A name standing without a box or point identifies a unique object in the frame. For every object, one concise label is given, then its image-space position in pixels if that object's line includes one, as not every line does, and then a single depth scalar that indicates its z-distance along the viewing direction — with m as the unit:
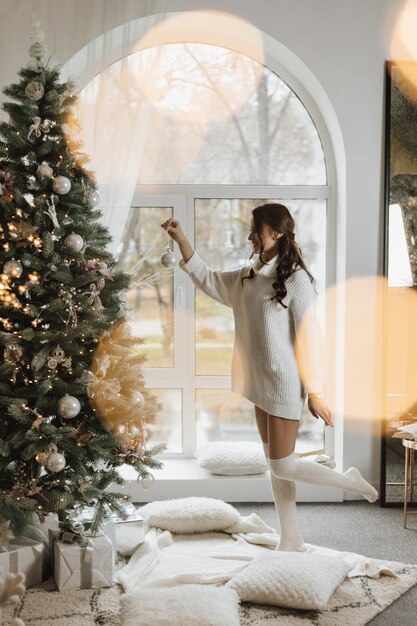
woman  2.80
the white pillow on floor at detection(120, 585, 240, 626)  2.19
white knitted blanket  2.69
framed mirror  3.75
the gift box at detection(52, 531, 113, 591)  2.62
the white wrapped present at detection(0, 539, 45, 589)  2.58
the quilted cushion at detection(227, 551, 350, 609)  2.45
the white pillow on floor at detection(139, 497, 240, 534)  3.21
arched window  4.01
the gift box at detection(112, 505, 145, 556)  2.95
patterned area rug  2.39
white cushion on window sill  3.82
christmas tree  2.54
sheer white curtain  3.50
